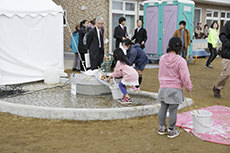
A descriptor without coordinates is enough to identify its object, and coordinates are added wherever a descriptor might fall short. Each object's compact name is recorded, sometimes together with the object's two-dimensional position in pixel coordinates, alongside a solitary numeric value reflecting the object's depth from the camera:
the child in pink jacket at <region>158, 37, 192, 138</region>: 4.12
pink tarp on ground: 4.25
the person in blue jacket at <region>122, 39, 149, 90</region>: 6.43
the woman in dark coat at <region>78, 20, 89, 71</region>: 10.05
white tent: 7.36
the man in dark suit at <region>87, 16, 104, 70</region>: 7.44
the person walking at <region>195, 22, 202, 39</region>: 18.83
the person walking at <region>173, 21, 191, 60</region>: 11.05
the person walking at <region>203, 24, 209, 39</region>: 19.23
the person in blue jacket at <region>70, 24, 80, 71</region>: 10.52
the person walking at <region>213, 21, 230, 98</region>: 6.46
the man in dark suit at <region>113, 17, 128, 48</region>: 10.53
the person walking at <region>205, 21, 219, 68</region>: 11.55
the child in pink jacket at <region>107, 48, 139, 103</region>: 5.74
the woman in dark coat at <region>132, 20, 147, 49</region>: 11.54
